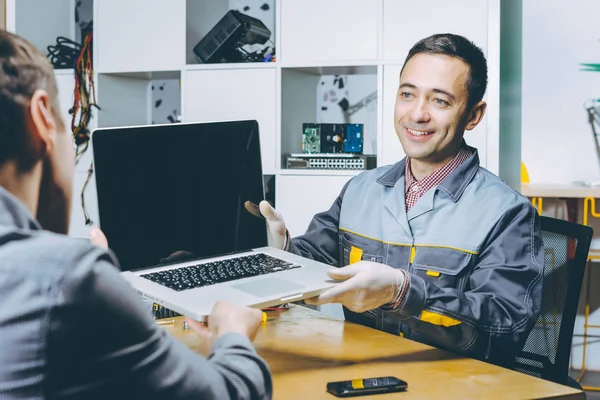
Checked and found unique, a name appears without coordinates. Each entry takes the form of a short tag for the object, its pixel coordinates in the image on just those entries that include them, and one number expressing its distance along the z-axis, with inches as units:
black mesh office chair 58.0
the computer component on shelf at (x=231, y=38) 104.0
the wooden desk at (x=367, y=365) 42.4
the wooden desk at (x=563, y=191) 109.6
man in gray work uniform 53.4
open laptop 50.6
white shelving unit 96.2
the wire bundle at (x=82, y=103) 111.2
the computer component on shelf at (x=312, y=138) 104.0
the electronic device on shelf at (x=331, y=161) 100.5
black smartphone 41.2
